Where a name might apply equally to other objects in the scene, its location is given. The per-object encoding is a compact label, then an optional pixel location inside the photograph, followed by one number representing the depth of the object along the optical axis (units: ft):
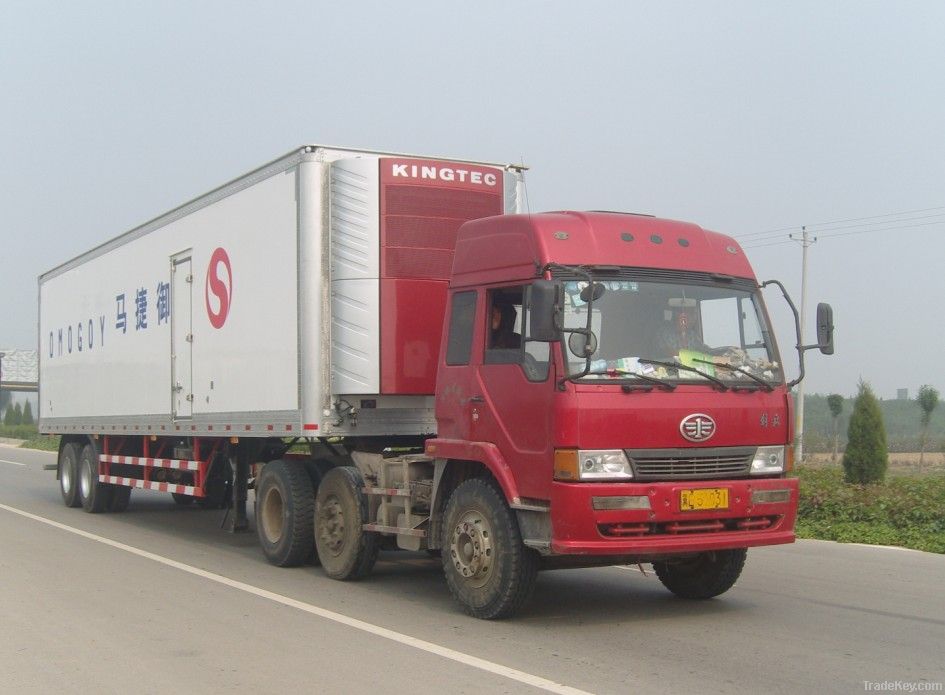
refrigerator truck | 23.56
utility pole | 111.96
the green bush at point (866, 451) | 66.28
